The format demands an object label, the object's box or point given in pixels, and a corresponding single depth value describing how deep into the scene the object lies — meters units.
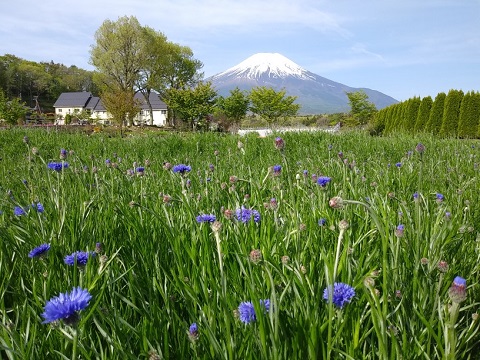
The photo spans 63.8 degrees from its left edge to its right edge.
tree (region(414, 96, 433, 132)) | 16.72
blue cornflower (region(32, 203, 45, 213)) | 1.84
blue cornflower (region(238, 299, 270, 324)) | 0.85
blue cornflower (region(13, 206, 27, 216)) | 1.87
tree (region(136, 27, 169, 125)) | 45.61
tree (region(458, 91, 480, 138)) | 15.52
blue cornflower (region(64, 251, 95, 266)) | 1.15
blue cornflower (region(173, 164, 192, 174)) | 2.01
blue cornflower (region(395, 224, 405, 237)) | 1.02
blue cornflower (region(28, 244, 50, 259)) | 1.16
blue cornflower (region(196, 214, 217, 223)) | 1.46
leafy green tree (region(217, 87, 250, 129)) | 49.25
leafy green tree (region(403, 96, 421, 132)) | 17.14
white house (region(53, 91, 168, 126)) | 67.69
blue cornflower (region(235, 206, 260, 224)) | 1.52
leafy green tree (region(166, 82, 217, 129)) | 39.09
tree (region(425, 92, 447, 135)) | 16.30
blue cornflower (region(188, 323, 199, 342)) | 0.84
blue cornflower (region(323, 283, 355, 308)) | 0.89
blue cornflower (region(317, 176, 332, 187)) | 1.77
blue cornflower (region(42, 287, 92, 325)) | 0.68
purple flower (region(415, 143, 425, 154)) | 1.70
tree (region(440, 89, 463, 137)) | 15.89
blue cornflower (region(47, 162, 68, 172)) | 2.02
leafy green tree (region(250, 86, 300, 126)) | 49.75
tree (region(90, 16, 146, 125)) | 42.78
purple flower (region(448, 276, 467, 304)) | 0.68
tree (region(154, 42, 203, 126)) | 50.81
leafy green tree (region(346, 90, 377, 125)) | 43.09
